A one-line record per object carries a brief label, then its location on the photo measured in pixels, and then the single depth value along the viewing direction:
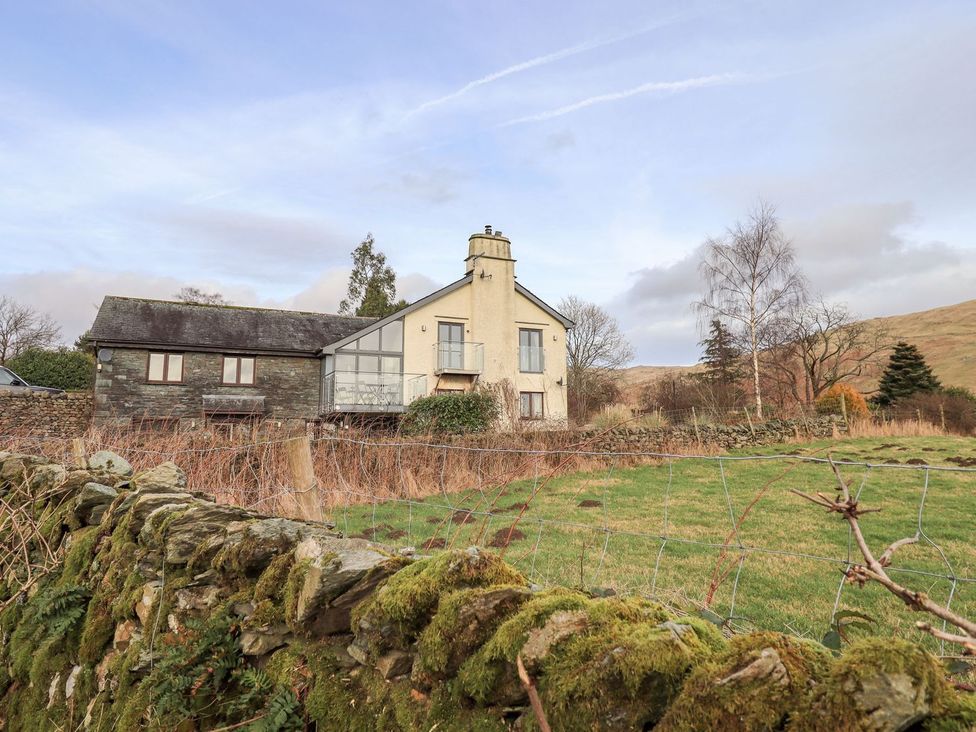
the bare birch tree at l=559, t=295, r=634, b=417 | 43.06
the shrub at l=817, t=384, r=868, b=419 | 24.78
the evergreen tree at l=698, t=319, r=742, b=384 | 37.34
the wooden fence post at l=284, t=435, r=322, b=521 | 5.39
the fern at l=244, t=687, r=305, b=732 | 1.97
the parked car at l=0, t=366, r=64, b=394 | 24.25
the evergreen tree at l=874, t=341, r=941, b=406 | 31.23
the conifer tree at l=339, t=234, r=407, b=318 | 47.69
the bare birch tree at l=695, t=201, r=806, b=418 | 29.19
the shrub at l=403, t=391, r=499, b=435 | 21.45
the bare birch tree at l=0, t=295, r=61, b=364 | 38.88
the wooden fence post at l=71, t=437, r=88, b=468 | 5.92
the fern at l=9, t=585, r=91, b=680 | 3.42
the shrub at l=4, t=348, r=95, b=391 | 30.83
